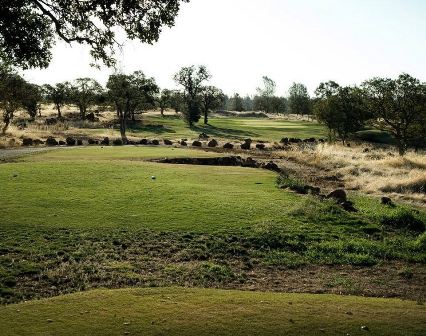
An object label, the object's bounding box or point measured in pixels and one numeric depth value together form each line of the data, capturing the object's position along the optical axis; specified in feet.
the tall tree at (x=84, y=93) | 320.89
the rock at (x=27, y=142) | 160.35
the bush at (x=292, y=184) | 83.48
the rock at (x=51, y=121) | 280.68
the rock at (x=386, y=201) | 78.58
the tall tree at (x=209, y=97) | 361.10
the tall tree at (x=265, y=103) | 583.17
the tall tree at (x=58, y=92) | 329.52
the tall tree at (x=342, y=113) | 238.68
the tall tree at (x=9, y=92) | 196.54
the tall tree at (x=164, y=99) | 411.40
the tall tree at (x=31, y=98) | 228.16
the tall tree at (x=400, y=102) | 183.73
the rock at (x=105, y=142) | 177.43
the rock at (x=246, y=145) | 188.53
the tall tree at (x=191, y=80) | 360.69
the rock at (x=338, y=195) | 77.46
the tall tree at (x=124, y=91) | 231.91
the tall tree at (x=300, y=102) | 497.05
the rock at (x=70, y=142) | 168.76
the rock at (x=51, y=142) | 166.58
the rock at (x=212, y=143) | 185.77
